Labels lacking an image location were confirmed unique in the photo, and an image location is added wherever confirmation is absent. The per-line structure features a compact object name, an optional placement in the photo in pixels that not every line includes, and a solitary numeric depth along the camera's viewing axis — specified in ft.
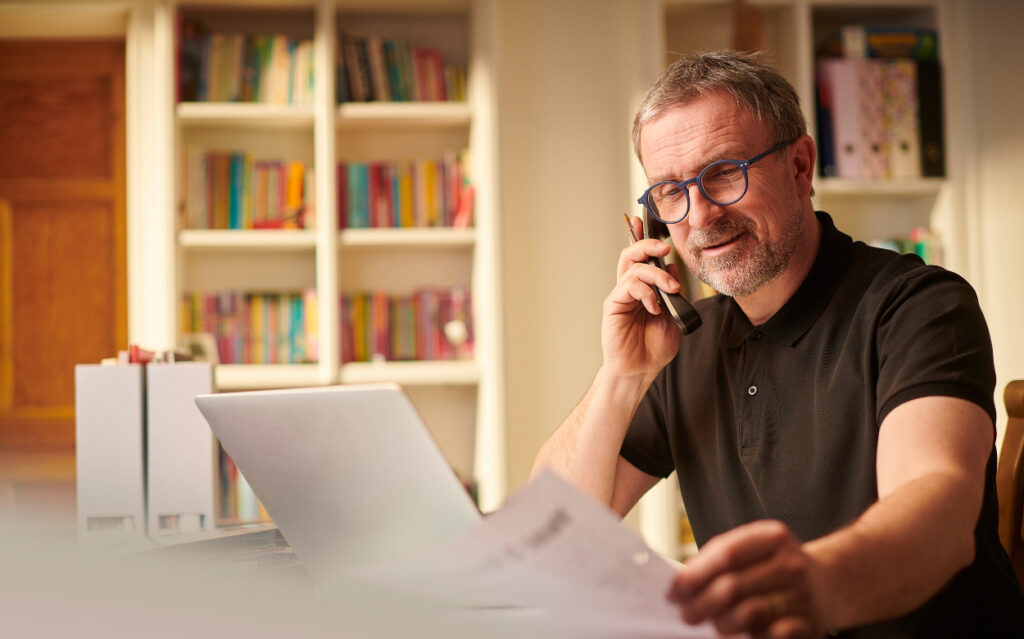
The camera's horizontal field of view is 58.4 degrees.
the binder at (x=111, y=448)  4.07
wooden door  10.47
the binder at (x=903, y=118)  10.19
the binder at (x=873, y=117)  10.16
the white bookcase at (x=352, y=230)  9.71
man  3.03
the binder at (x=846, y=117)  10.10
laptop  2.20
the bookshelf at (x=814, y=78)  10.00
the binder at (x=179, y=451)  4.13
